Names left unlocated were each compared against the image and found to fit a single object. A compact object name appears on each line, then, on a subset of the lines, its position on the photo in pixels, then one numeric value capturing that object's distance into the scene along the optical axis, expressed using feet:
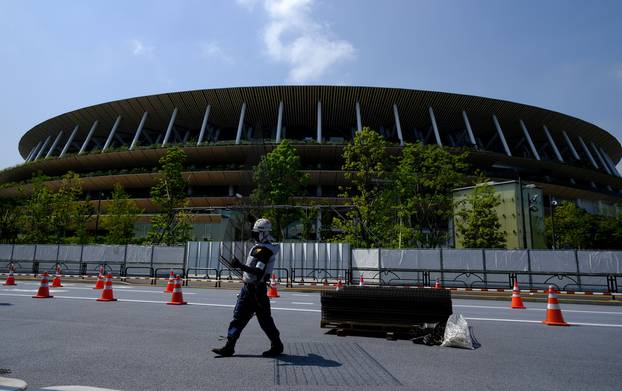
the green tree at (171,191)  123.24
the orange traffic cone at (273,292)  50.44
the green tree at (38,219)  136.36
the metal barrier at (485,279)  63.41
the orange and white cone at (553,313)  29.37
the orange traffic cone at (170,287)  54.83
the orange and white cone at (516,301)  42.71
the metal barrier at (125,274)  79.81
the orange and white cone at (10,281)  60.37
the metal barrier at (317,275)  78.48
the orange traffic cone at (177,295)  39.11
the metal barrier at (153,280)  69.67
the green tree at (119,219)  142.31
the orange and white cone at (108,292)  41.04
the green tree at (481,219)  90.10
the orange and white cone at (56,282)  59.31
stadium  165.48
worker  17.72
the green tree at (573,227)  150.00
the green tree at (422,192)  99.45
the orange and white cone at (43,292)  42.65
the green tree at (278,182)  119.44
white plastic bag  21.08
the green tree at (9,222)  147.13
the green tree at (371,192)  101.24
